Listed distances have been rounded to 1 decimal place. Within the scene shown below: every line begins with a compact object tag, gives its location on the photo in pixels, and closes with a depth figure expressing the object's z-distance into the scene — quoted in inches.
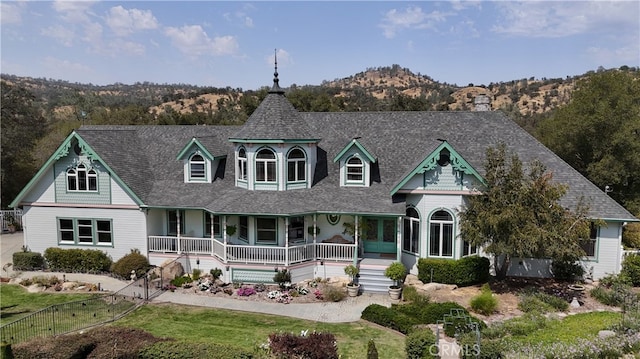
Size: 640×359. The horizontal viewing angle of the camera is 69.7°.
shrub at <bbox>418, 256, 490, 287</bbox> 866.1
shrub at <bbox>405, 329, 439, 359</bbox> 558.4
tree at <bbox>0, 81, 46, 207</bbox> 1518.2
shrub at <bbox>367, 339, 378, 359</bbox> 476.1
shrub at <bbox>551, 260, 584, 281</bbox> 892.0
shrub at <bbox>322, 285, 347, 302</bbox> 821.9
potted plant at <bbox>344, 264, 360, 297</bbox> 845.2
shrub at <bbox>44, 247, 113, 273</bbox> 970.1
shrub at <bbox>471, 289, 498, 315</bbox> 732.0
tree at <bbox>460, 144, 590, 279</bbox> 753.6
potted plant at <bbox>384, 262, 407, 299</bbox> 831.8
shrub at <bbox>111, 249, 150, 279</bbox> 938.1
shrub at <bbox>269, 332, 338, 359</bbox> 529.0
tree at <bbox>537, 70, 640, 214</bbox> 1194.0
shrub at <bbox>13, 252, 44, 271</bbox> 981.8
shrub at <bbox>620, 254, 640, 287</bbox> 874.9
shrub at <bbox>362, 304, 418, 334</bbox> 684.7
